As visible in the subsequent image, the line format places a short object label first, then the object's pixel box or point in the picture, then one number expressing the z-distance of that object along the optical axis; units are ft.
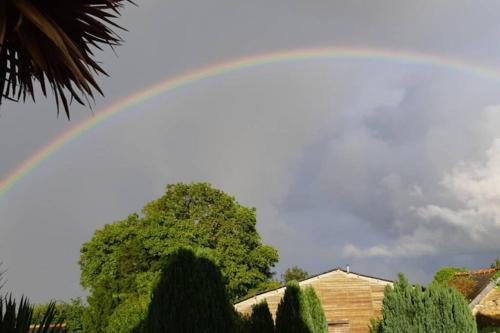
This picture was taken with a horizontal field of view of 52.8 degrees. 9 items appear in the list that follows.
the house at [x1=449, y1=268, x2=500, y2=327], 75.31
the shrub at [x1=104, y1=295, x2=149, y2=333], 47.27
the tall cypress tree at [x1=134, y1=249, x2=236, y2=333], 30.91
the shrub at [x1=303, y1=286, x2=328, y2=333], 61.26
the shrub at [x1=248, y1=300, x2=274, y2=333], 59.88
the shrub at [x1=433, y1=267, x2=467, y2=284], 98.28
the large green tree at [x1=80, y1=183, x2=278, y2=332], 120.67
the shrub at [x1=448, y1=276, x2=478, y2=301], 82.68
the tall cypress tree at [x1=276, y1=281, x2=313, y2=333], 57.52
